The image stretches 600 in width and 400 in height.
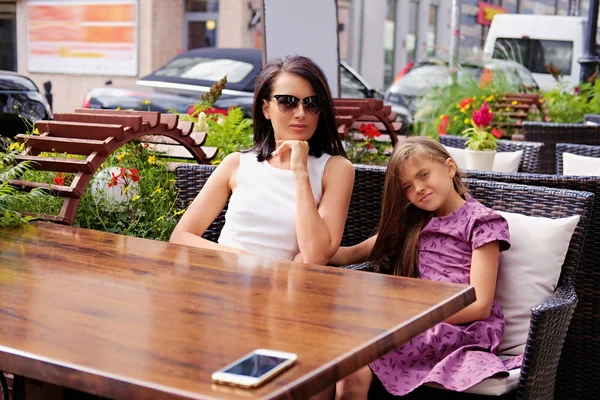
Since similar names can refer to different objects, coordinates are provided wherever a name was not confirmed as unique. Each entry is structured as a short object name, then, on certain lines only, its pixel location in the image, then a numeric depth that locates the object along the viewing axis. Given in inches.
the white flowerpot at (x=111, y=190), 139.6
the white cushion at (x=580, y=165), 164.4
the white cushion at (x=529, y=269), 109.6
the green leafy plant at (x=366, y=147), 197.5
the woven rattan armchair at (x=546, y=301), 96.2
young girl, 99.2
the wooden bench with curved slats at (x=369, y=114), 186.7
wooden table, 59.5
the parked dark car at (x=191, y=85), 329.7
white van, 593.6
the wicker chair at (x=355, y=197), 132.9
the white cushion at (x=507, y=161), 181.0
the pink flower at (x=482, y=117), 174.4
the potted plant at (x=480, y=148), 171.0
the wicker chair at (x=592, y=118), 279.3
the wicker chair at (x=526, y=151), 197.0
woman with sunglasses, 112.9
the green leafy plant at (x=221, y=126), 166.8
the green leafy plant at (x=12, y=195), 107.8
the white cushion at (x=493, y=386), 95.6
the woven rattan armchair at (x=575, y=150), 183.5
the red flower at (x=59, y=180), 132.4
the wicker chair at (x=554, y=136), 241.8
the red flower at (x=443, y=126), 267.8
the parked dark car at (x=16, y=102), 294.3
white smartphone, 57.0
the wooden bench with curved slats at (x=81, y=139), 121.5
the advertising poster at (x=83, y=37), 837.2
